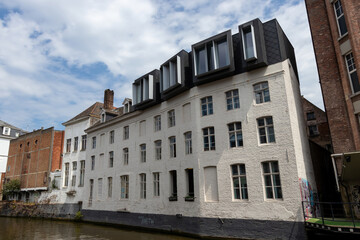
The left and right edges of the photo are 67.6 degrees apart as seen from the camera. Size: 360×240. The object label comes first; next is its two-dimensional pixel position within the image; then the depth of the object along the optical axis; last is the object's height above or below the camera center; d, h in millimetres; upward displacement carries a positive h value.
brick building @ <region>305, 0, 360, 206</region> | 14273 +6395
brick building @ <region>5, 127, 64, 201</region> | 34688 +5344
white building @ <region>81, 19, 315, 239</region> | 14906 +3177
